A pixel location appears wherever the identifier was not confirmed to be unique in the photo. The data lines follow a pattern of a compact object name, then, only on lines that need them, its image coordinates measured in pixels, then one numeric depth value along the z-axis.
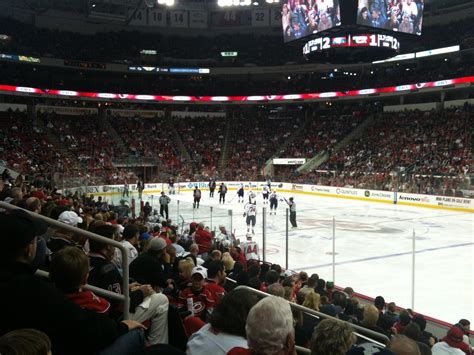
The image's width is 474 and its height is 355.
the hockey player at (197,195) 24.32
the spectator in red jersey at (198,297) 4.04
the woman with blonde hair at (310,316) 4.38
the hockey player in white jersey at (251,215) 18.97
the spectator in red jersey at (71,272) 2.55
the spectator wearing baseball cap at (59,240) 4.53
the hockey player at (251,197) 24.75
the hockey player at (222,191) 29.29
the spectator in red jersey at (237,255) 8.73
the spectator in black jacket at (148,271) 3.98
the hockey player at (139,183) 31.89
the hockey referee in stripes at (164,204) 17.78
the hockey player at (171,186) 35.66
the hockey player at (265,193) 28.08
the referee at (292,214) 19.75
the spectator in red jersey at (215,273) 4.78
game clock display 22.72
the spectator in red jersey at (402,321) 6.57
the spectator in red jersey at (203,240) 10.52
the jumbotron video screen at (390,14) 21.92
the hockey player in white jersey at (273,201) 24.03
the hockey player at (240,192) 30.37
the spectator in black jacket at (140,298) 3.12
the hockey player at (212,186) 33.29
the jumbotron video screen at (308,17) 22.38
